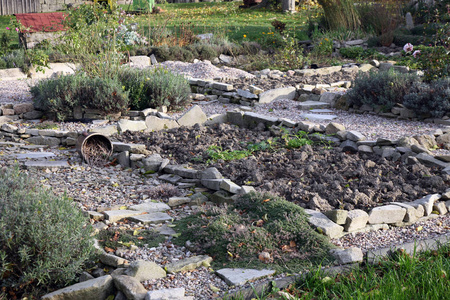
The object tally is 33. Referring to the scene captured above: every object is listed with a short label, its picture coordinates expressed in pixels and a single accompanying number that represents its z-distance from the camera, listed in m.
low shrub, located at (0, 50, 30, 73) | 10.62
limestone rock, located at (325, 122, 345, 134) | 6.14
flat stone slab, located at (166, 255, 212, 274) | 3.07
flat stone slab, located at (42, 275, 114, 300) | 2.73
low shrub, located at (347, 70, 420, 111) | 7.34
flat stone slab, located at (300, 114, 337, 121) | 7.22
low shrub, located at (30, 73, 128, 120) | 7.19
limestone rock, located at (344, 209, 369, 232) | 3.66
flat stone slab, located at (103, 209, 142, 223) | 3.93
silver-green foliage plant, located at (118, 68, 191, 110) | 7.67
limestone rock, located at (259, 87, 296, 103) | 8.44
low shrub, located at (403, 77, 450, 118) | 6.84
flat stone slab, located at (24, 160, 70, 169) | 5.27
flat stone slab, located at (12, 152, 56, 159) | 5.71
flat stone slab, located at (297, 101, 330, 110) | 8.03
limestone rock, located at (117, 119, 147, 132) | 6.62
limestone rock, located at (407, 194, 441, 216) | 3.96
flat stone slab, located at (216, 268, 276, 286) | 2.89
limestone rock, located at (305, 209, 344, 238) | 3.48
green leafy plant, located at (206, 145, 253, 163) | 5.36
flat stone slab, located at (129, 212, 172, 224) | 3.92
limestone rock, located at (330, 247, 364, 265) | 3.06
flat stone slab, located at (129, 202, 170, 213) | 4.22
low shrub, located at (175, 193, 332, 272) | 3.17
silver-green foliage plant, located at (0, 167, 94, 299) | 2.82
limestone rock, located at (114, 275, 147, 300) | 2.68
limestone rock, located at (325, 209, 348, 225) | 3.63
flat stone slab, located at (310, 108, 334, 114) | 7.78
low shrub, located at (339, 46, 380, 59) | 13.01
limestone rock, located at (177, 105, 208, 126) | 6.95
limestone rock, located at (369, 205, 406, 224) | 3.77
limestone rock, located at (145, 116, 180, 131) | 6.81
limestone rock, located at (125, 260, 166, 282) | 2.90
